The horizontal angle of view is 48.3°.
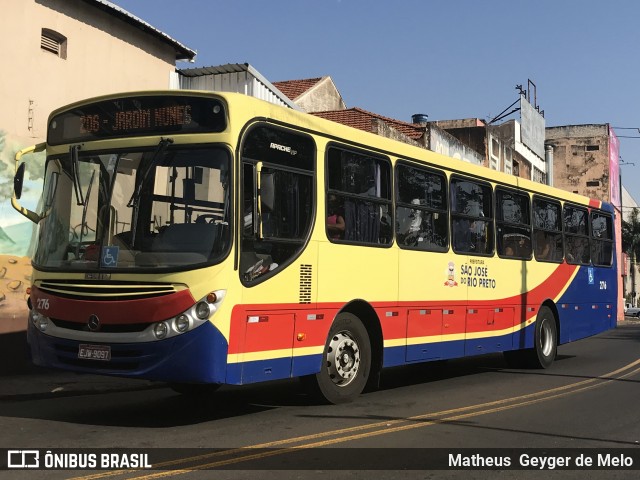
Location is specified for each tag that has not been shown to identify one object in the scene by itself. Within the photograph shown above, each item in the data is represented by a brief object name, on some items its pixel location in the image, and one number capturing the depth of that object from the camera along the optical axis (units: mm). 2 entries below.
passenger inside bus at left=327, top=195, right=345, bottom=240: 8227
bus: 6730
